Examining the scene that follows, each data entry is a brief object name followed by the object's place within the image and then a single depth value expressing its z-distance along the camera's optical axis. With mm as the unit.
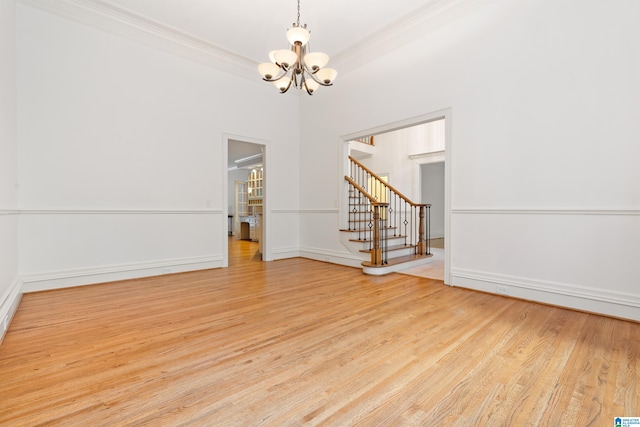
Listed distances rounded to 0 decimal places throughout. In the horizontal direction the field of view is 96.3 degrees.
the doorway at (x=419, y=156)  3951
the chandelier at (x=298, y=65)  3088
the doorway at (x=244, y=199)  7977
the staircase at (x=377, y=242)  4785
